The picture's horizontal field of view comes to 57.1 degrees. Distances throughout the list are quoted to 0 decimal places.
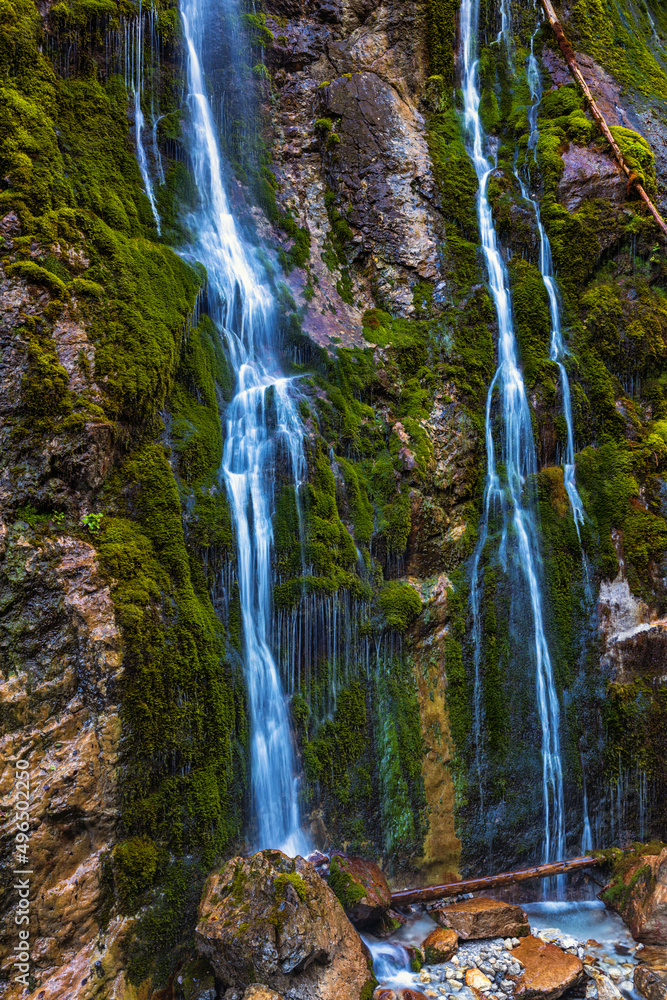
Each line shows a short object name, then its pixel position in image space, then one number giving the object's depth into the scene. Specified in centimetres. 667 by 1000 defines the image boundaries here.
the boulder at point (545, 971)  544
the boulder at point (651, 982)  548
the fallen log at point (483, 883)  651
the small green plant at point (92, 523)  564
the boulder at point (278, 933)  479
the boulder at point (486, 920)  611
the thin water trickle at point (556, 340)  856
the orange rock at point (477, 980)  548
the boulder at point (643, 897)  621
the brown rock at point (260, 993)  460
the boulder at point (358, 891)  583
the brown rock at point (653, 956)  584
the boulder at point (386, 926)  599
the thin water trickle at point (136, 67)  852
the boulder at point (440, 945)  578
